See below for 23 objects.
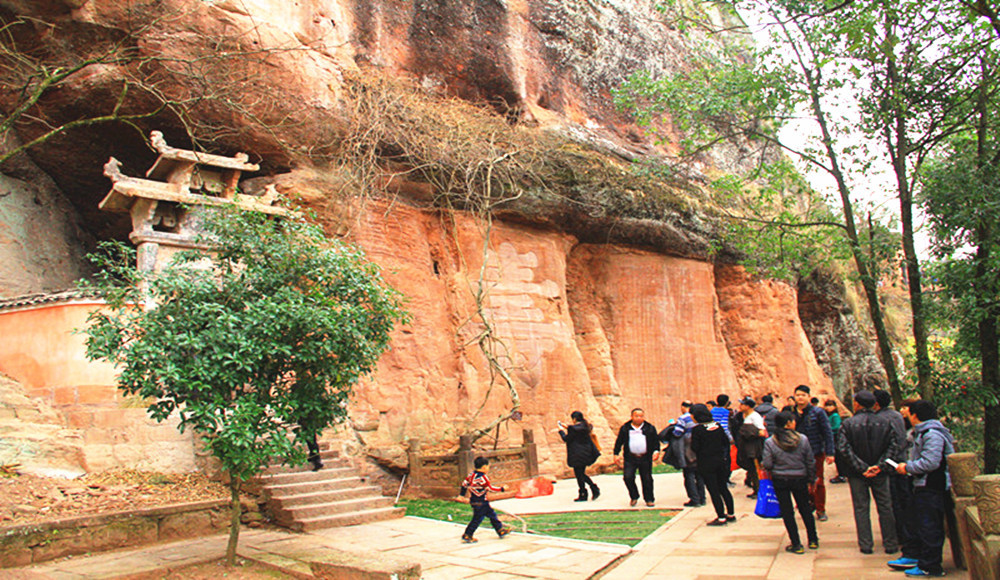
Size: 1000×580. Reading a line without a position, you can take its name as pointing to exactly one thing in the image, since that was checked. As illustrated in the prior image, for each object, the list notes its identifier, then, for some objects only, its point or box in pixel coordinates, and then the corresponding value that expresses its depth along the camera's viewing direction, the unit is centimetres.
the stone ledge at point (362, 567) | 542
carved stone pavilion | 983
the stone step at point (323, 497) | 849
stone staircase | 834
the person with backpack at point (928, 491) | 508
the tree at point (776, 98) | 980
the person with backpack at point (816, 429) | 771
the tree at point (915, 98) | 892
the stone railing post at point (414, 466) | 1074
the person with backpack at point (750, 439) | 809
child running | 723
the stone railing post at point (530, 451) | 1147
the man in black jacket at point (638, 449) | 885
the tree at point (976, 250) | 800
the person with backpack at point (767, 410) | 808
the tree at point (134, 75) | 1034
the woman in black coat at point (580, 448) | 956
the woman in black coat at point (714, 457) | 759
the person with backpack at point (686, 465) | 870
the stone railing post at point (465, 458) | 1023
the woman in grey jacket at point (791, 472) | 604
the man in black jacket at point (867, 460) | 578
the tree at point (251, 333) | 615
